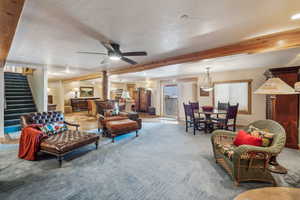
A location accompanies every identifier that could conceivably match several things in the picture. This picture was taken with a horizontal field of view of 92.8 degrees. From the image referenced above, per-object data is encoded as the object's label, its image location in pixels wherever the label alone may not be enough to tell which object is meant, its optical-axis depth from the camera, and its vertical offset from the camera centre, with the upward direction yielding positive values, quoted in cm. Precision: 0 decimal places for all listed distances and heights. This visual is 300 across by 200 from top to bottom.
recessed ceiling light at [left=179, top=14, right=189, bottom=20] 201 +118
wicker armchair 198 -89
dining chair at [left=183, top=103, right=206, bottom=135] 485 -62
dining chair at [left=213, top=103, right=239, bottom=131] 437 -58
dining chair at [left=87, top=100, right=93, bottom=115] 871 -45
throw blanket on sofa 276 -85
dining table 481 -74
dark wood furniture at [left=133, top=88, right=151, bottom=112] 955 -7
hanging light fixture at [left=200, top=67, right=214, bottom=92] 547 +79
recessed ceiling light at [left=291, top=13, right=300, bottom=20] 200 +118
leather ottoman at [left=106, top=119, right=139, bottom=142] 393 -80
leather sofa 259 -82
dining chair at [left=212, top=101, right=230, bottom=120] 548 -28
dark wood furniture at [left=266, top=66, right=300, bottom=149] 333 -22
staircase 507 -5
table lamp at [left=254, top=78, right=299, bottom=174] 222 +15
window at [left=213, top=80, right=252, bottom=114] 574 +25
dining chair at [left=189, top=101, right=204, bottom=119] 577 -29
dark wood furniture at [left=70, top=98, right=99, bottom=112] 1062 -39
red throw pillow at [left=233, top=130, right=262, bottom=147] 221 -65
